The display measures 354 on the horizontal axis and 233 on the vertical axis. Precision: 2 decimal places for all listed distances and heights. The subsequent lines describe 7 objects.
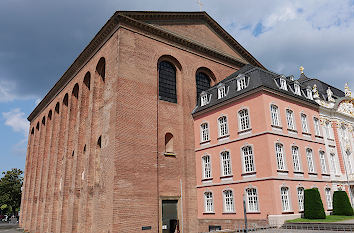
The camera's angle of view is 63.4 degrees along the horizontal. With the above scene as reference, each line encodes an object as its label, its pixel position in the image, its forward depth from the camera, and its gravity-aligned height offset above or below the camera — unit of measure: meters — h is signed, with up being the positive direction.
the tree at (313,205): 19.19 -0.77
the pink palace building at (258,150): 20.17 +3.43
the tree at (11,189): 63.31 +2.66
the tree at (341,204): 22.22 -0.87
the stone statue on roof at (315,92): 27.08 +9.41
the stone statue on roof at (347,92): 30.23 +10.25
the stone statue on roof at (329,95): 28.13 +9.31
